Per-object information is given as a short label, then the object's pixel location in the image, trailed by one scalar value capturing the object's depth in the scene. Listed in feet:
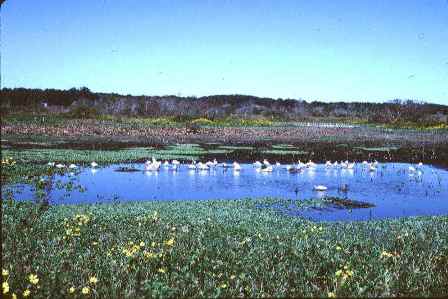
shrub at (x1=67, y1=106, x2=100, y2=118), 282.46
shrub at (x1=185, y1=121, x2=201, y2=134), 213.36
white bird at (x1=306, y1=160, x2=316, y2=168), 97.79
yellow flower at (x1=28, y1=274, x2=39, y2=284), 23.43
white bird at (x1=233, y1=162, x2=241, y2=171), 93.86
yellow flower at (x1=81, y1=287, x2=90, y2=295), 22.72
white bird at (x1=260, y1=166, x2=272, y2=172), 92.14
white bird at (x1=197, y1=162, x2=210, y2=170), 92.14
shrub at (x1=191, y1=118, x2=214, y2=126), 272.72
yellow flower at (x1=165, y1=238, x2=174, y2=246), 30.09
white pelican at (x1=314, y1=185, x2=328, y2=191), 72.14
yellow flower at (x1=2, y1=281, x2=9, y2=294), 22.07
